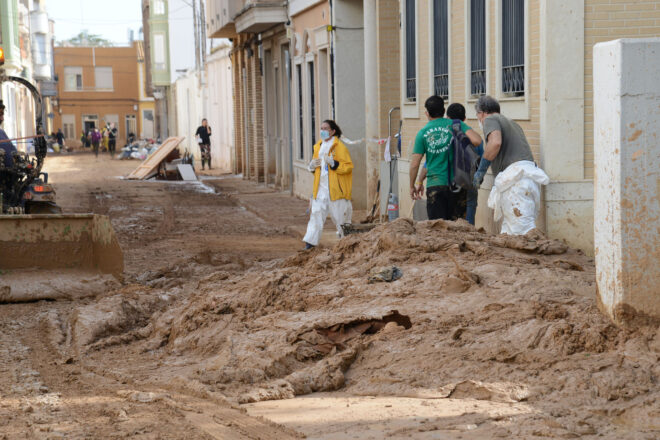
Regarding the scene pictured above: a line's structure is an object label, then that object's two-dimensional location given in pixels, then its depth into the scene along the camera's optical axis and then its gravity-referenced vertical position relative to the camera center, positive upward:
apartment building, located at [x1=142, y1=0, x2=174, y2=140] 60.22 +4.91
